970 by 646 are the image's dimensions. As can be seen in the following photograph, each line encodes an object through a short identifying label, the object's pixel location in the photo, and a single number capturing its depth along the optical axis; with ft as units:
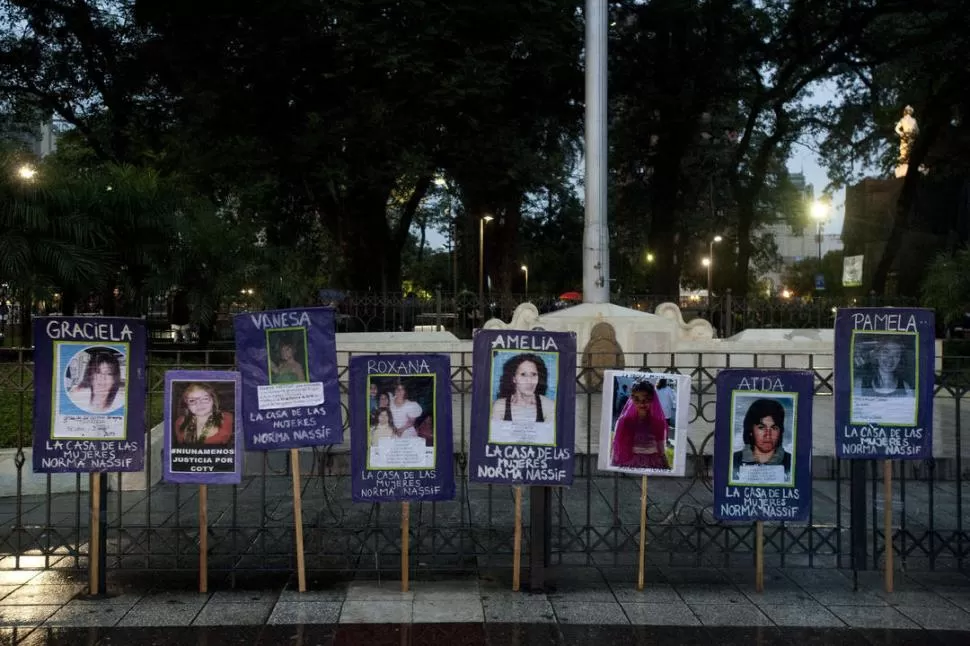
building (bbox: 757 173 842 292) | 446.19
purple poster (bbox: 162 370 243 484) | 20.24
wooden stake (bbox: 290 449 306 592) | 20.10
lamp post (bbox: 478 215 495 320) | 64.39
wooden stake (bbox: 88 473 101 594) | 19.58
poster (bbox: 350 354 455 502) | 20.29
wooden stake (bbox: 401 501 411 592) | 20.03
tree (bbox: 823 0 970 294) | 84.99
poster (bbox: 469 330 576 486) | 20.12
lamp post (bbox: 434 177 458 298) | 176.14
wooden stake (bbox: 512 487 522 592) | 20.44
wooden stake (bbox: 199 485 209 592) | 20.20
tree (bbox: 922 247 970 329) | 71.00
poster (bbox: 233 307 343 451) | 20.21
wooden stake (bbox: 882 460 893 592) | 20.43
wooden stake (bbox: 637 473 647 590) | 20.48
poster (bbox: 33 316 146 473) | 19.83
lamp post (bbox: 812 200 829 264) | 122.52
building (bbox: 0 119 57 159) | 100.73
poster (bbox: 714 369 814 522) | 20.51
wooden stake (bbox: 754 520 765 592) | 20.30
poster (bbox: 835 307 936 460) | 20.86
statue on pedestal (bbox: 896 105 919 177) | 113.19
